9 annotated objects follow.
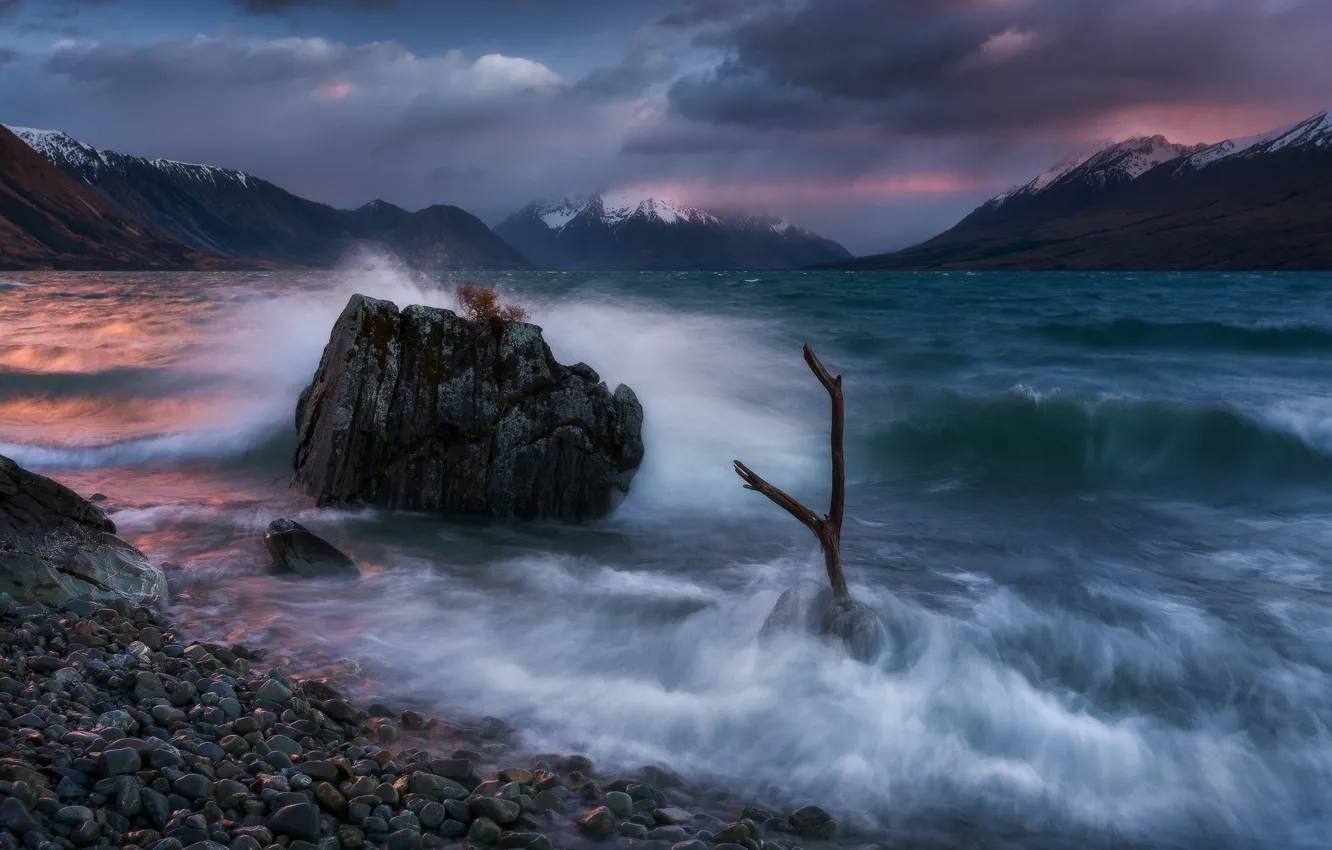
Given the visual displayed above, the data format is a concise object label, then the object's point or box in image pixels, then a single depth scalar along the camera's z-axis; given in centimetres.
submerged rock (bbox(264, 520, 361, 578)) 1056
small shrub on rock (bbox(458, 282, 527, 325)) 1455
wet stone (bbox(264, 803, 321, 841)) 498
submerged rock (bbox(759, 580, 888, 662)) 899
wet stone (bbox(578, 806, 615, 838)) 569
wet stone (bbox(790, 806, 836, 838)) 618
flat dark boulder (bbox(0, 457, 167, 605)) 825
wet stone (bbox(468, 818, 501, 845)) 542
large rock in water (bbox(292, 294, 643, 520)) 1321
